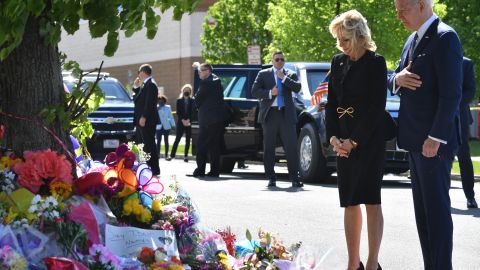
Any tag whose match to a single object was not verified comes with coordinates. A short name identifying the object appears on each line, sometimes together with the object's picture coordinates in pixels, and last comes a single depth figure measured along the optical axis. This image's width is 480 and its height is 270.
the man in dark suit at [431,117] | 5.77
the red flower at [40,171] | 4.96
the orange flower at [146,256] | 4.88
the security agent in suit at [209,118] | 16.30
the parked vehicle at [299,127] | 14.57
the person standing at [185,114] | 24.02
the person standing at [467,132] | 10.16
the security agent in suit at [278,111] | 14.10
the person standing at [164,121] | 24.91
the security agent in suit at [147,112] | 16.56
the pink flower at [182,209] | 5.53
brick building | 52.28
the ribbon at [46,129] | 5.23
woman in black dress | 6.62
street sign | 26.09
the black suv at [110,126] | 19.36
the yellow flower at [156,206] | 5.38
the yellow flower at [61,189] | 4.99
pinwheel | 5.36
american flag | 11.13
